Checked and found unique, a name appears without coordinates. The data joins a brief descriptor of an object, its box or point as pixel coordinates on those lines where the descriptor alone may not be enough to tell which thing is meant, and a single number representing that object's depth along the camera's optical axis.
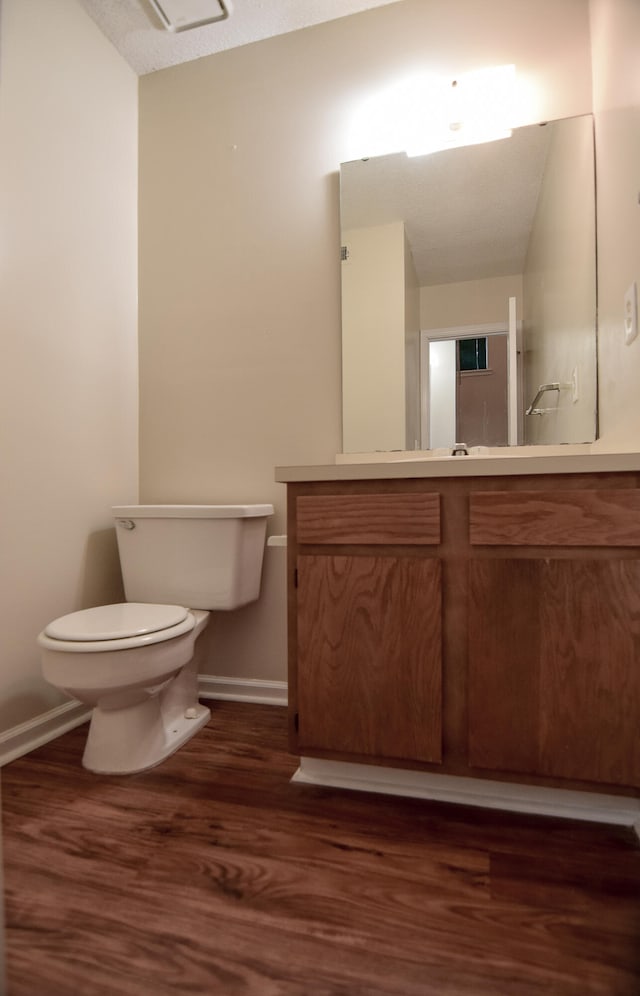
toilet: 1.30
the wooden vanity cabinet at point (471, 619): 1.06
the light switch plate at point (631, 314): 1.20
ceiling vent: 1.72
